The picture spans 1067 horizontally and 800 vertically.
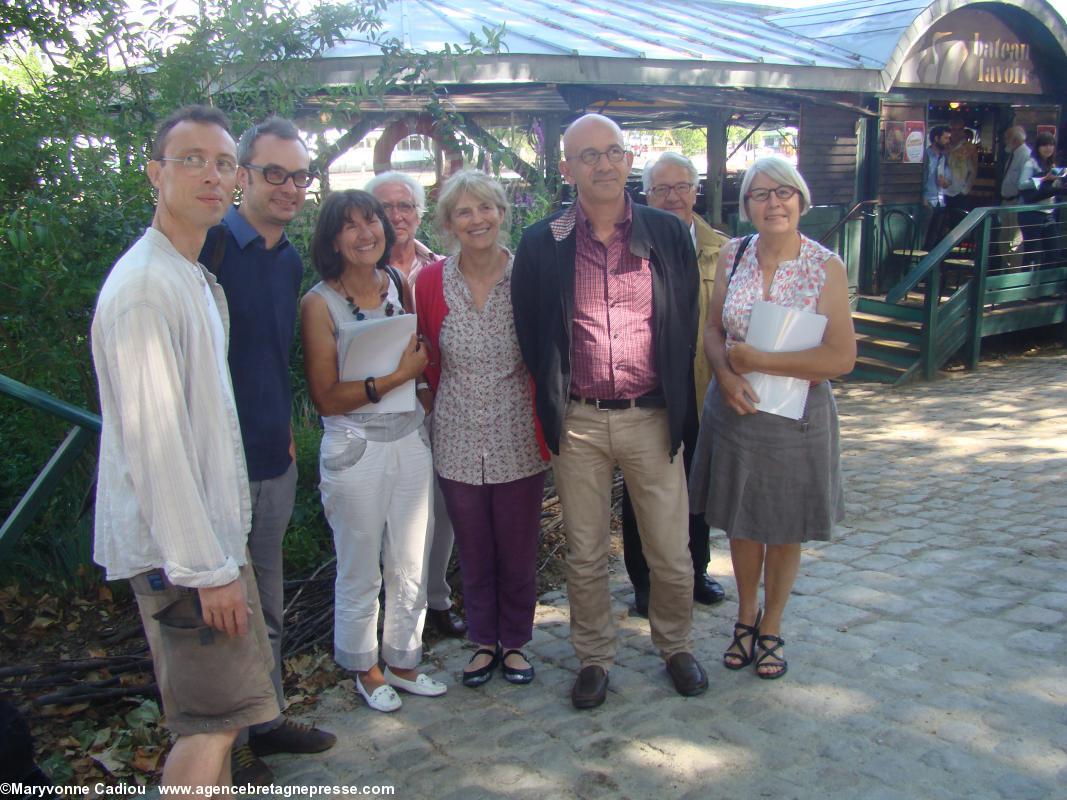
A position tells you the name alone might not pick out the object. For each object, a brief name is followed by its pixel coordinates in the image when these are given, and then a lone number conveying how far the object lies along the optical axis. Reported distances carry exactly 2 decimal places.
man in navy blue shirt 2.83
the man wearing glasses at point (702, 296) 3.94
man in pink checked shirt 3.33
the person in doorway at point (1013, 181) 11.51
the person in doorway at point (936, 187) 12.16
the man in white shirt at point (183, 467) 2.02
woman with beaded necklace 3.26
